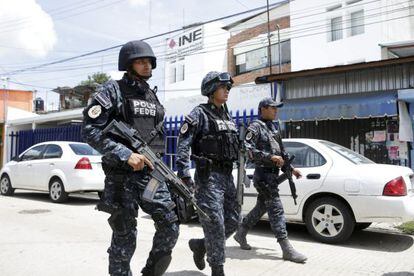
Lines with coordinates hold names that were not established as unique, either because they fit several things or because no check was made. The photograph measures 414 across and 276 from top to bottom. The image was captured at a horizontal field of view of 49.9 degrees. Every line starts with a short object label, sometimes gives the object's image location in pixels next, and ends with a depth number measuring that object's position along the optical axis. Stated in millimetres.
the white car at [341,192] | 5703
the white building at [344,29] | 22953
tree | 45188
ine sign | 43441
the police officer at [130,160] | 3193
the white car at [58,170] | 9977
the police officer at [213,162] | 3910
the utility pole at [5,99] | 22592
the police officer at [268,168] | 5000
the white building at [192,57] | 42125
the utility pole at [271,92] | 11938
